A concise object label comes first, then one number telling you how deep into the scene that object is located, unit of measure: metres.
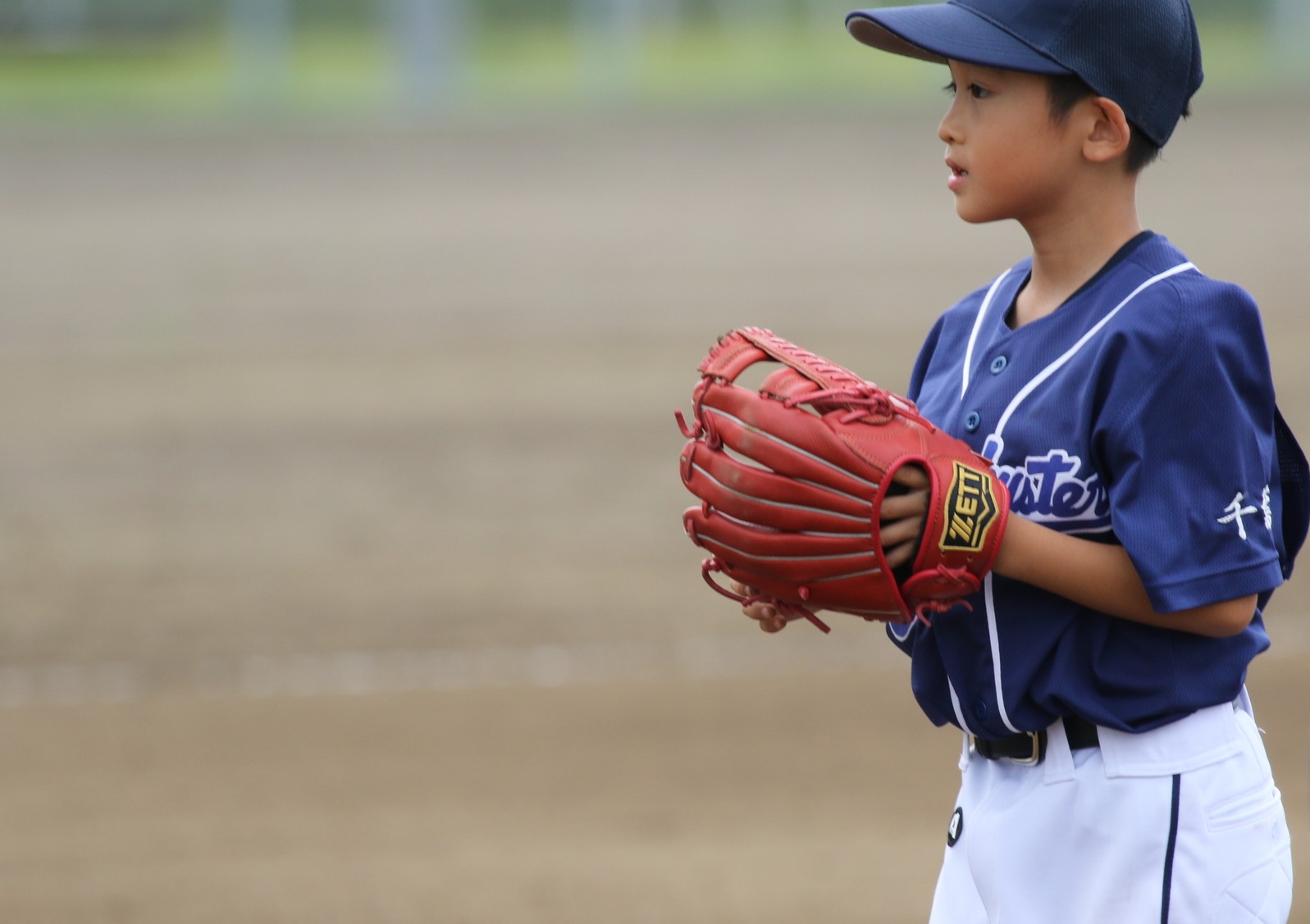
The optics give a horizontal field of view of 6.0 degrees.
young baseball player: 8.97
